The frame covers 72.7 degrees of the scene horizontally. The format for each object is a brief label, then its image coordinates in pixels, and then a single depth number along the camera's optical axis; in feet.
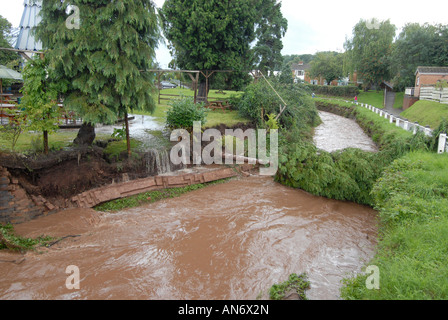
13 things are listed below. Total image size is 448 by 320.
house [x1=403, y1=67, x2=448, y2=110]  88.75
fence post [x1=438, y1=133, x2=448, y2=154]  34.40
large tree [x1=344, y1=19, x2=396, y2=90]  127.34
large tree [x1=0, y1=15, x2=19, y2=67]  78.78
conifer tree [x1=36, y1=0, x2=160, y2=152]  29.37
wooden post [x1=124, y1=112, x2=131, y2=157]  35.15
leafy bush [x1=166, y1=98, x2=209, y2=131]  41.78
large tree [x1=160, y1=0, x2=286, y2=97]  60.59
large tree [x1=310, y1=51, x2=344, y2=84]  172.14
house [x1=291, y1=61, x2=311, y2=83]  249.22
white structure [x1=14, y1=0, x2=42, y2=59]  58.34
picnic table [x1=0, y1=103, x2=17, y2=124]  36.65
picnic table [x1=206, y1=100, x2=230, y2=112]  68.85
